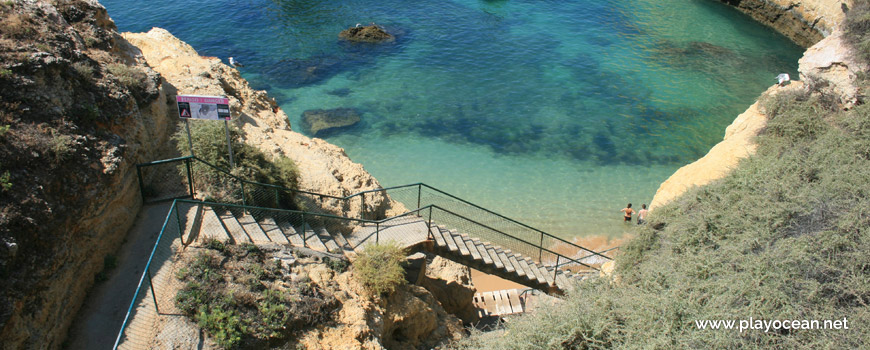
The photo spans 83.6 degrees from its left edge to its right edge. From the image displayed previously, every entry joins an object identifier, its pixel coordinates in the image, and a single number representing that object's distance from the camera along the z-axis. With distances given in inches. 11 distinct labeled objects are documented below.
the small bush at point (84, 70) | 399.2
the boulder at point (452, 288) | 553.6
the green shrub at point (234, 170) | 433.7
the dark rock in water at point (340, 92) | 1079.8
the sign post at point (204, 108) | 399.9
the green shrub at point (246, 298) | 312.7
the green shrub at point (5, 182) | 291.4
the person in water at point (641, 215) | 688.2
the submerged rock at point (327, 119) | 947.4
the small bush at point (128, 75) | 447.2
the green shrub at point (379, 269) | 402.0
